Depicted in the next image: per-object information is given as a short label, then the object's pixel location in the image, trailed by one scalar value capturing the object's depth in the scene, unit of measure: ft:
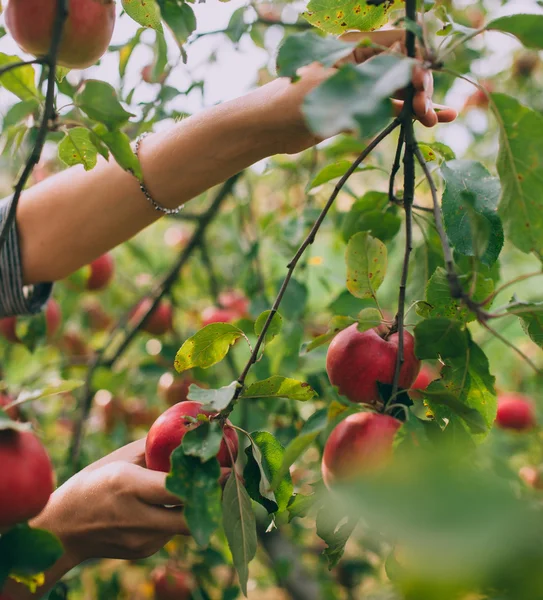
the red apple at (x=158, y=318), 6.12
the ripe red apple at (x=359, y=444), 1.87
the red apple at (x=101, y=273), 5.65
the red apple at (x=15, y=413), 4.51
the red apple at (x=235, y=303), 5.72
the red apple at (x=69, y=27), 2.22
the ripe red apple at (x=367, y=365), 2.27
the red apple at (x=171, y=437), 2.30
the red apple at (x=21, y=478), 1.90
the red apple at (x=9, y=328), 4.85
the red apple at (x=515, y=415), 6.59
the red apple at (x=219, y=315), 5.27
